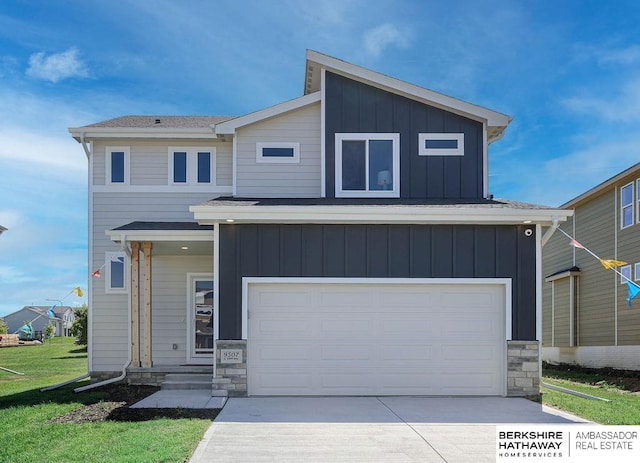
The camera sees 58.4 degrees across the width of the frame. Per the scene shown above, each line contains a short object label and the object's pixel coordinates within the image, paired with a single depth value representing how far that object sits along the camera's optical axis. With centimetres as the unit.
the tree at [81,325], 2792
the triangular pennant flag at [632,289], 1026
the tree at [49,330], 4866
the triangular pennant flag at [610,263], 1055
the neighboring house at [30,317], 7019
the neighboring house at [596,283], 1591
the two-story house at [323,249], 991
